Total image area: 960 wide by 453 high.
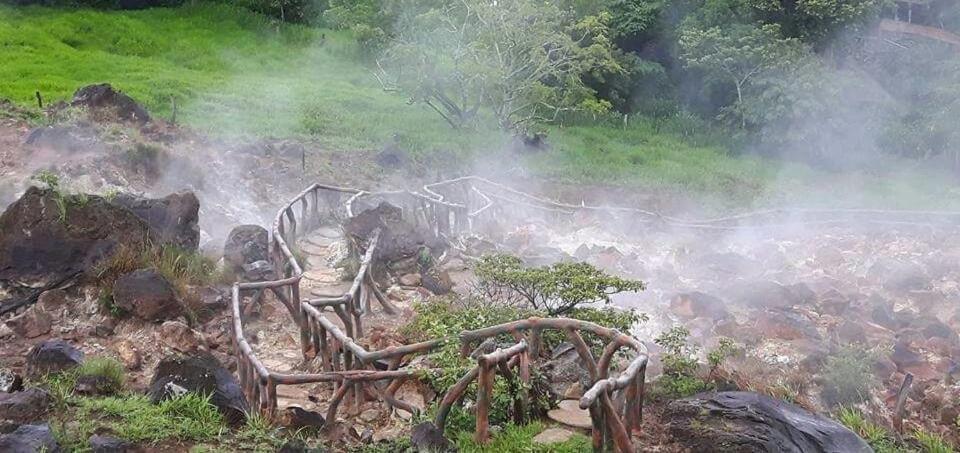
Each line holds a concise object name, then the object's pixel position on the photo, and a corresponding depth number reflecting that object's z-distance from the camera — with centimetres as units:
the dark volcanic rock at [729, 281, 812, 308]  1129
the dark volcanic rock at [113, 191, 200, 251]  882
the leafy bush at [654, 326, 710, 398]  648
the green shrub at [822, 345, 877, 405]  825
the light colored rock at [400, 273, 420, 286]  989
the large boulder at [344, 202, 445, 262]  1006
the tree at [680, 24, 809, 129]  2094
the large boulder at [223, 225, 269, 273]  911
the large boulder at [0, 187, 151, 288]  784
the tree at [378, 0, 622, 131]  1802
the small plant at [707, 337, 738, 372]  675
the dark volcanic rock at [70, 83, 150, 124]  1345
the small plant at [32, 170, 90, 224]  806
